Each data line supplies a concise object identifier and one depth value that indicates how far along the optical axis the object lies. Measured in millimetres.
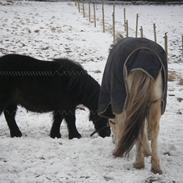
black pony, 12442
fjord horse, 8030
